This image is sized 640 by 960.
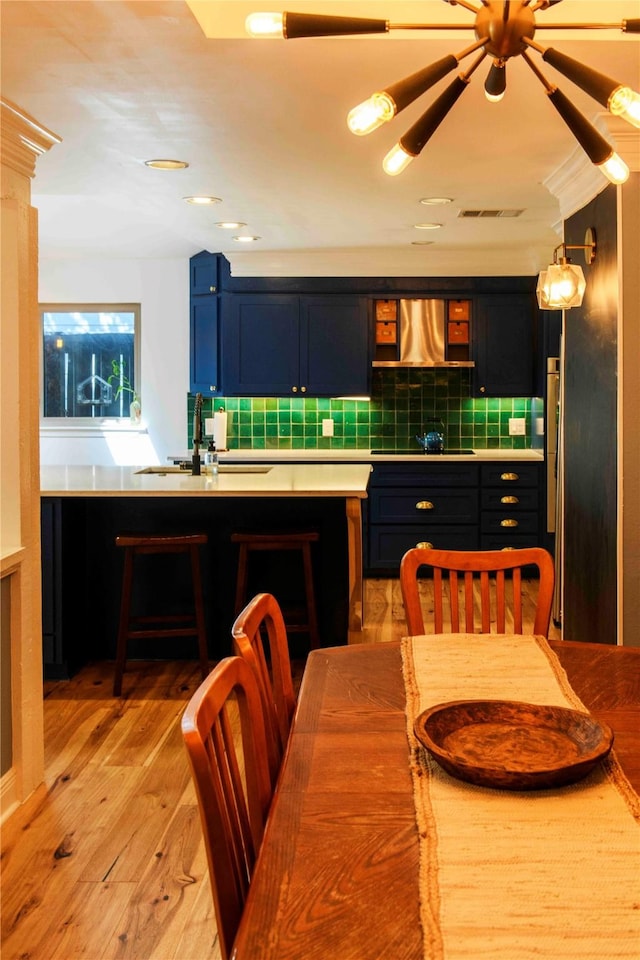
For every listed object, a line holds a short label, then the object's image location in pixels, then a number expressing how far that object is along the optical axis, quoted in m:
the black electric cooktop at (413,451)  6.89
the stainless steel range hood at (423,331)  6.88
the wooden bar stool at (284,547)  4.13
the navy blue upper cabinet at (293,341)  6.84
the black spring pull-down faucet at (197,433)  4.89
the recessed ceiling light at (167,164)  3.97
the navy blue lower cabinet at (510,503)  6.70
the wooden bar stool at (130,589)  4.09
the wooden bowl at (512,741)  1.37
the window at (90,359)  7.25
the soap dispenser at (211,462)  5.18
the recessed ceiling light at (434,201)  4.75
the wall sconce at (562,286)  2.43
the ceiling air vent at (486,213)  5.13
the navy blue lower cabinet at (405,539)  6.71
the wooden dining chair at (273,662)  1.76
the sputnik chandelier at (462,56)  1.51
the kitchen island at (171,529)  4.32
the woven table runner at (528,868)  1.01
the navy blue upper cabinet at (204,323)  6.90
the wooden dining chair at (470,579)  2.59
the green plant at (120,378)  7.27
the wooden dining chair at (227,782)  1.21
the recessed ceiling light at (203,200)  4.75
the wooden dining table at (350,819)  1.03
